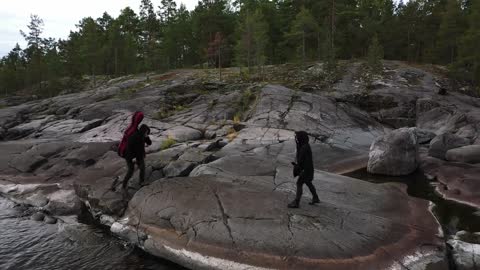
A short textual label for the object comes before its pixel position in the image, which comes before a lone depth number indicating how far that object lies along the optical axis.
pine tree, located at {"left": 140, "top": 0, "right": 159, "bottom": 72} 60.00
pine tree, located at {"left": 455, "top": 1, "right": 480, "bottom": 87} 37.81
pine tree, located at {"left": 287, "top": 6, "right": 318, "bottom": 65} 46.44
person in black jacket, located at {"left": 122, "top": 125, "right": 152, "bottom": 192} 13.93
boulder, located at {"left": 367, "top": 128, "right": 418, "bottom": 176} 19.62
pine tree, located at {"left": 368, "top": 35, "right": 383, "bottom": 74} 40.91
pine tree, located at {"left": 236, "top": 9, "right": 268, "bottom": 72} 45.53
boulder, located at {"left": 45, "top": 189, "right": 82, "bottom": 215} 15.33
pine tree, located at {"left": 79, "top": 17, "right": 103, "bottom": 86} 56.53
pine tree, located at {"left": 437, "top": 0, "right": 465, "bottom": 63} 44.91
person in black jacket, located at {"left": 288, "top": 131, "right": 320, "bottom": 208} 11.61
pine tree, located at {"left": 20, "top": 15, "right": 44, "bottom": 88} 64.44
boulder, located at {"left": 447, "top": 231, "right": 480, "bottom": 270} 9.92
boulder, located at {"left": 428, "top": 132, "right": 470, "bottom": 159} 21.45
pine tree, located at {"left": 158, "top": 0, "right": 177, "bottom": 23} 72.31
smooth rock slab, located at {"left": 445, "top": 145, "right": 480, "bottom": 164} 19.77
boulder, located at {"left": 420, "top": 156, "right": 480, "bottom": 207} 15.88
